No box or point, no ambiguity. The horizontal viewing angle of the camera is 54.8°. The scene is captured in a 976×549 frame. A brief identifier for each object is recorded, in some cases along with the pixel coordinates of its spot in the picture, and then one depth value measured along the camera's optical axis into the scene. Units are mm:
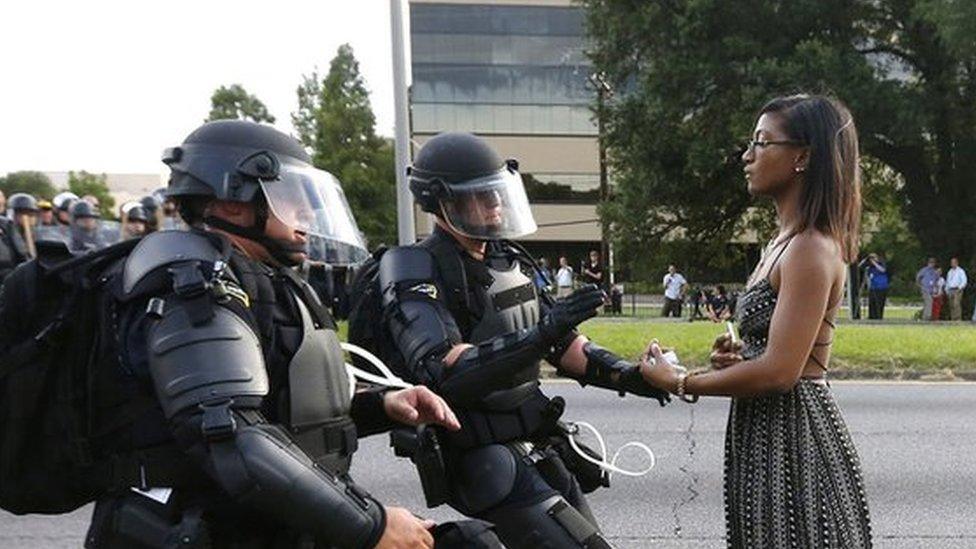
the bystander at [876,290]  20688
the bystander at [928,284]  20297
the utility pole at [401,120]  10703
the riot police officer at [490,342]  2447
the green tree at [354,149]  31406
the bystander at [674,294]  22250
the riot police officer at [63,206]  8924
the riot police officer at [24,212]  8508
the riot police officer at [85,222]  8047
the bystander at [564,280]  23205
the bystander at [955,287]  20359
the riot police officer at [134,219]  8016
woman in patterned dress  2230
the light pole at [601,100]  26156
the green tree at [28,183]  61250
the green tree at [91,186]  65625
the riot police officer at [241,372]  1605
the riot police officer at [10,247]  7363
